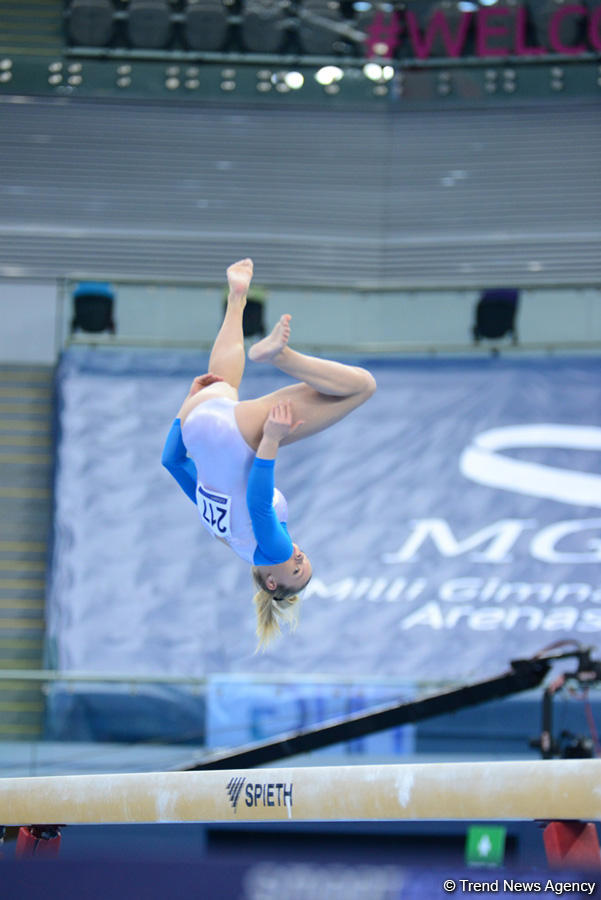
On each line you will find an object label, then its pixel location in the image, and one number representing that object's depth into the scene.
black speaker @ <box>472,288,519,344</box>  19.66
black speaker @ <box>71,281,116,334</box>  20.00
